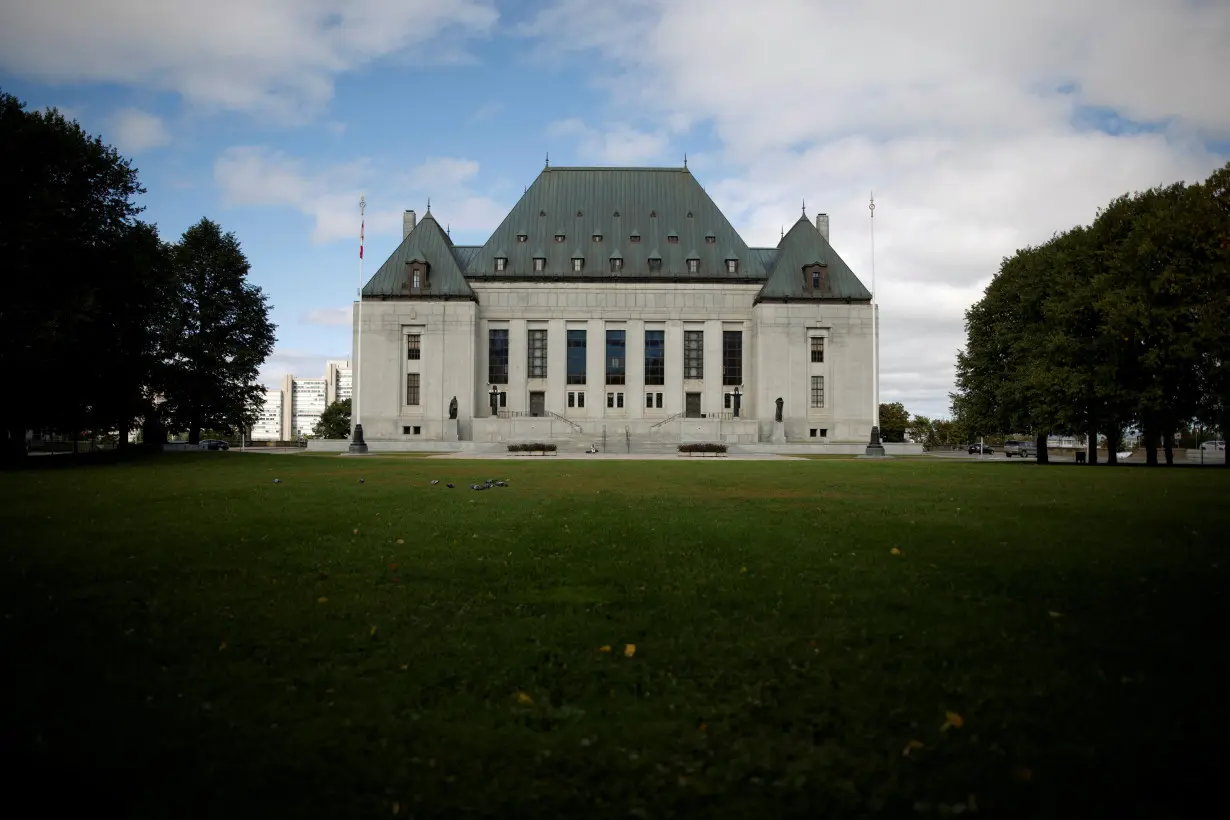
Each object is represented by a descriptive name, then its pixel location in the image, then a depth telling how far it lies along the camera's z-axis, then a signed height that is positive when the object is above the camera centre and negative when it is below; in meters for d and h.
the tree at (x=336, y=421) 117.31 +1.75
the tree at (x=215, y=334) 57.66 +7.53
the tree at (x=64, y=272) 28.45 +6.39
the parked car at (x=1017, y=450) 77.94 -1.80
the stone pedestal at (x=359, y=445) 55.81 -0.92
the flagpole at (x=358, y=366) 60.27 +6.09
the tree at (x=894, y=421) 126.88 +1.89
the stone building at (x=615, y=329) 73.06 +9.85
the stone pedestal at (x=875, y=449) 54.56 -1.16
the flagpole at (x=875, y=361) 64.50 +6.07
